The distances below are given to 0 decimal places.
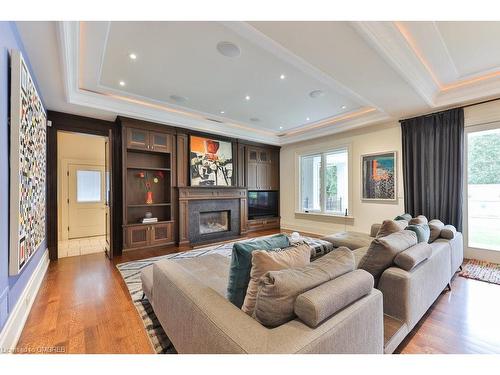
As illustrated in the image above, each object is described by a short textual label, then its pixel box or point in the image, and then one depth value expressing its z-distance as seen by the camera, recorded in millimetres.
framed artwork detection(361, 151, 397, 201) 4641
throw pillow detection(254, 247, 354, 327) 1024
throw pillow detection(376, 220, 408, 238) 2219
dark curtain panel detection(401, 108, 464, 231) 3742
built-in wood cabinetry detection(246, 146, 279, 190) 6301
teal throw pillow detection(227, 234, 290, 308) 1307
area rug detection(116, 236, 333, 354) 1759
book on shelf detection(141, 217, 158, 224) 4483
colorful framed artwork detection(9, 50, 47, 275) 1715
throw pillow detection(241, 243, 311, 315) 1194
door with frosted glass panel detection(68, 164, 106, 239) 5758
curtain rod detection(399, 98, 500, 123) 3500
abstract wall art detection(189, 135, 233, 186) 5082
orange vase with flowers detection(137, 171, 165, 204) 4750
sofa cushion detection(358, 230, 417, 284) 1737
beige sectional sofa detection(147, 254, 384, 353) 884
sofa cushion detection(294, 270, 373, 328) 966
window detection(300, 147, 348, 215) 5566
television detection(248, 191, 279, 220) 6441
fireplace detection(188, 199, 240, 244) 5027
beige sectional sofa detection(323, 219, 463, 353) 1618
